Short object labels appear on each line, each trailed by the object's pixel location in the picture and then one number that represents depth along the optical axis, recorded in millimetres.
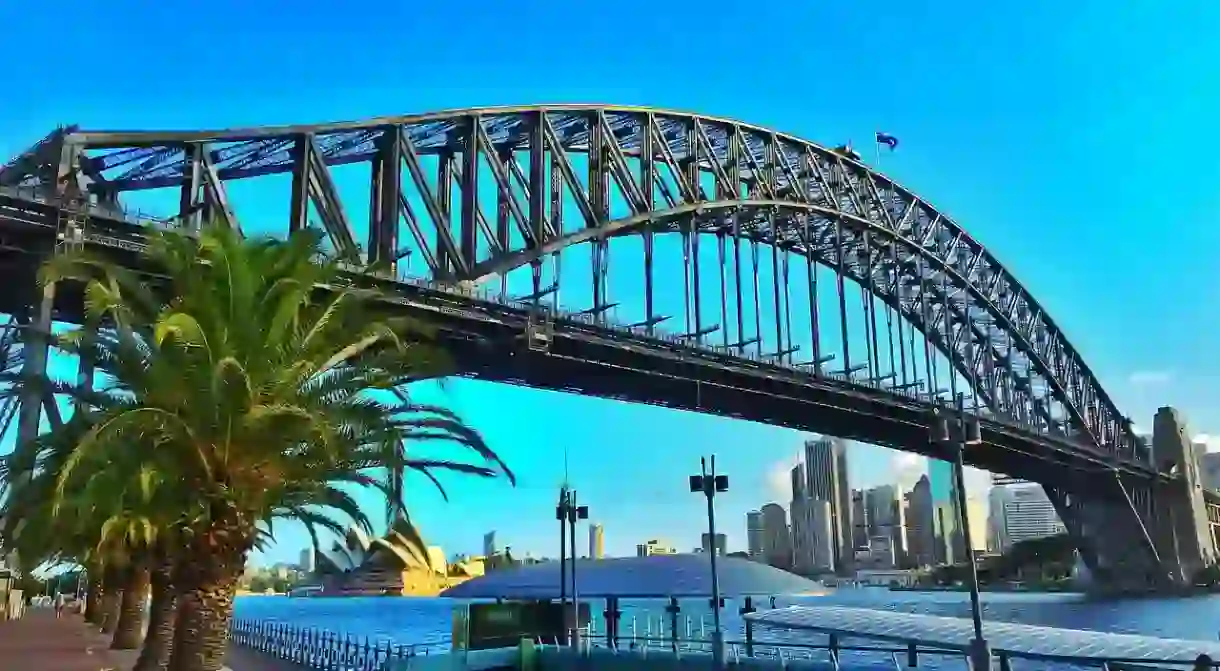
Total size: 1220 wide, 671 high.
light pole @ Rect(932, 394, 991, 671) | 17953
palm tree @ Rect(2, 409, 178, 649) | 17156
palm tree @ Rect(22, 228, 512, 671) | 16125
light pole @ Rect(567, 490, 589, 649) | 32719
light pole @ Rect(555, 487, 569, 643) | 32719
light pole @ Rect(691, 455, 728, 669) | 27078
